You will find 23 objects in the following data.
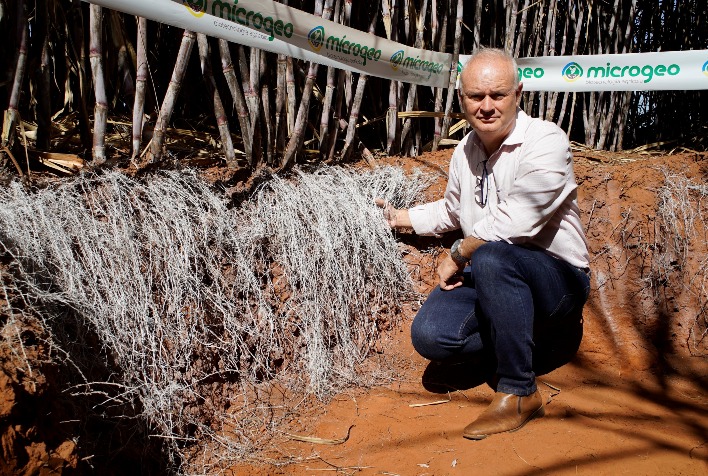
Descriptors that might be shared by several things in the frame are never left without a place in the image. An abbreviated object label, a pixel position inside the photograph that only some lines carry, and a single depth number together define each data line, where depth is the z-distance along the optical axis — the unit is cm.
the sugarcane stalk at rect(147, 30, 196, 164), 254
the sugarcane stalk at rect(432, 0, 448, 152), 338
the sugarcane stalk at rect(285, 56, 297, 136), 288
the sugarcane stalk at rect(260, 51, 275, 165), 282
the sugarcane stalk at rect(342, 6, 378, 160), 309
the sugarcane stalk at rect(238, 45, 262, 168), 275
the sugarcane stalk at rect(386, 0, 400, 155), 322
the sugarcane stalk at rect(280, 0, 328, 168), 291
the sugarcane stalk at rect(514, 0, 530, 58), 354
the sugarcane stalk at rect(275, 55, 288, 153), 285
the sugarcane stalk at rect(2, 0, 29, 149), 238
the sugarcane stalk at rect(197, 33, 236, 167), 268
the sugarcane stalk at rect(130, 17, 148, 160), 252
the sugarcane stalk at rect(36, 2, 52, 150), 248
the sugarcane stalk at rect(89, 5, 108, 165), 240
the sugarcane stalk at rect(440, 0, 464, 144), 338
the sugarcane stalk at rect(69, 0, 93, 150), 258
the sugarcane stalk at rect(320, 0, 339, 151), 293
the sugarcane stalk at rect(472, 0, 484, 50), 352
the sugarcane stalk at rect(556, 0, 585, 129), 376
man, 203
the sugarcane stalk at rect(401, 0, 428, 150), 328
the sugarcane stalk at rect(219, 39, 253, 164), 265
